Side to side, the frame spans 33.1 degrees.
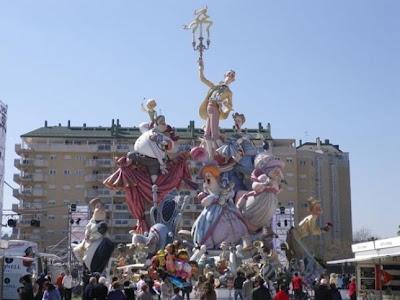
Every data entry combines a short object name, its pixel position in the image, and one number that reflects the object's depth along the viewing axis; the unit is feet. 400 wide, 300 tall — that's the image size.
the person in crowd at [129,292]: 57.62
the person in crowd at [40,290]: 54.44
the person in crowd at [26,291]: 49.84
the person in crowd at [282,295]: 50.42
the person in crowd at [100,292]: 52.95
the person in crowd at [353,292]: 77.05
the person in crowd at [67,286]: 76.54
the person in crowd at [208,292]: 48.16
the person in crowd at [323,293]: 60.39
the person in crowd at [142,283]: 54.94
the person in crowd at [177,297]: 49.59
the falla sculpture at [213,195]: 104.32
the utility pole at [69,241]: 138.51
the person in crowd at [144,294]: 53.72
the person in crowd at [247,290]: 64.49
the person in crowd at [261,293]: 52.13
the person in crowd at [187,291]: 68.27
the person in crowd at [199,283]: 70.55
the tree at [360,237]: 348.59
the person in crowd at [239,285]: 69.00
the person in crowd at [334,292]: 61.67
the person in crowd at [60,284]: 73.61
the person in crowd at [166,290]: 63.41
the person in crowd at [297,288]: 75.97
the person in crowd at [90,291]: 53.01
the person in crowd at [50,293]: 50.62
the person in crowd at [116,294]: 50.93
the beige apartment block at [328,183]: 295.48
